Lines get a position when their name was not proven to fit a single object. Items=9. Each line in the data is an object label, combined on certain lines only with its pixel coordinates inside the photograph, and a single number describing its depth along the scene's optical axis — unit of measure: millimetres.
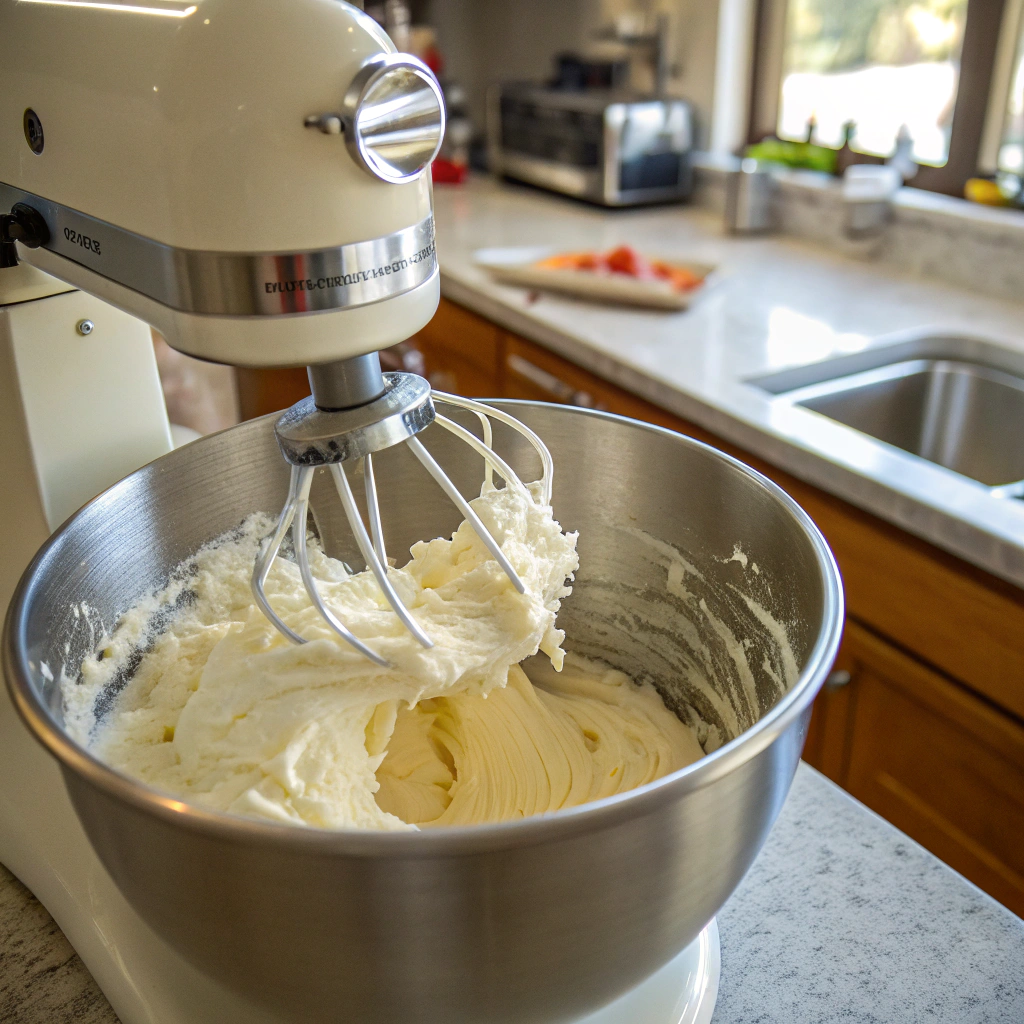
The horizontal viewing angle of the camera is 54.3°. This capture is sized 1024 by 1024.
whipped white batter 497
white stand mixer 353
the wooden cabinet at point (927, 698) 992
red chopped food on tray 1582
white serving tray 1524
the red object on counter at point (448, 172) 2434
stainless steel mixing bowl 332
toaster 2031
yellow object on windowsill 1658
